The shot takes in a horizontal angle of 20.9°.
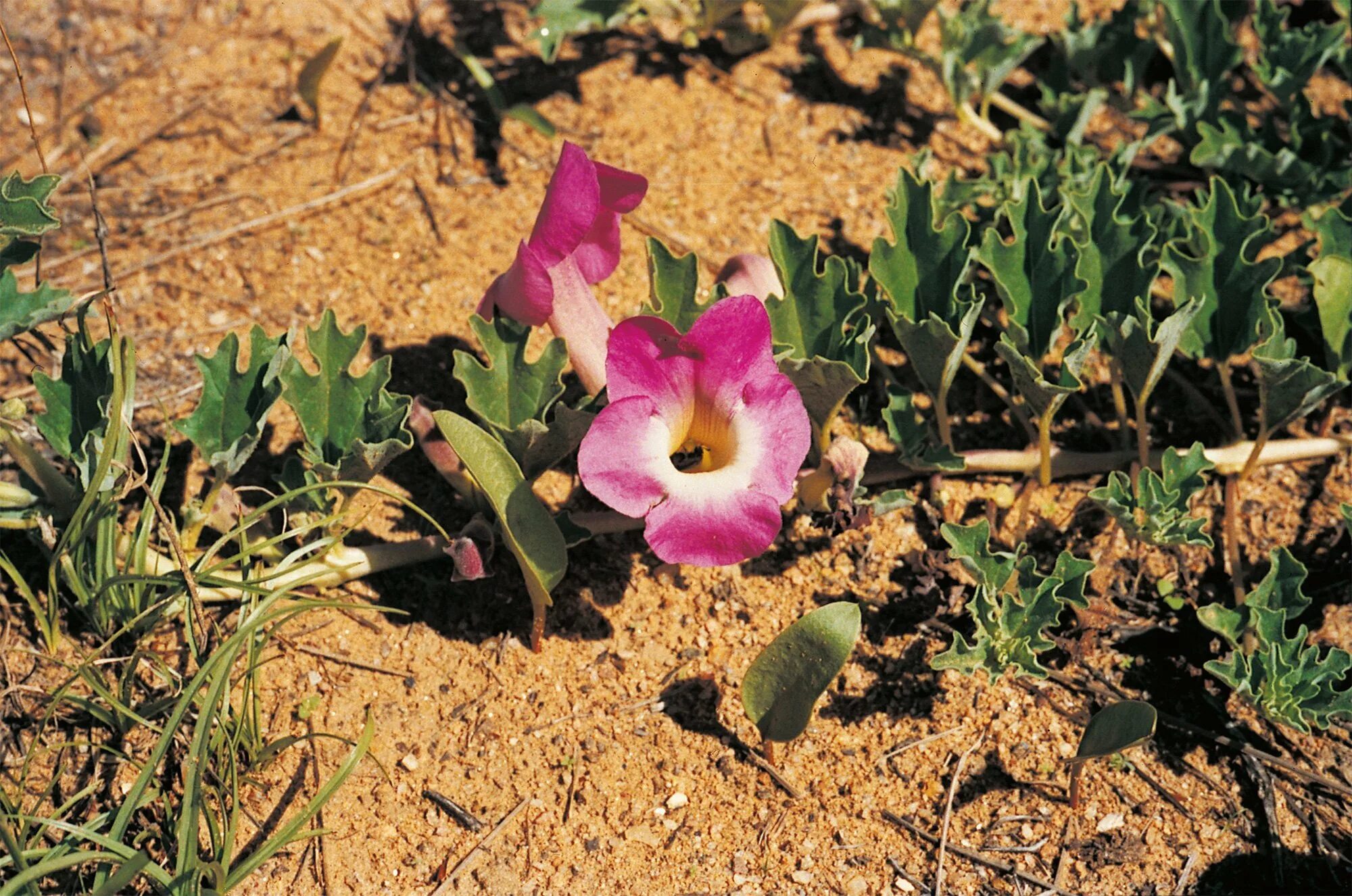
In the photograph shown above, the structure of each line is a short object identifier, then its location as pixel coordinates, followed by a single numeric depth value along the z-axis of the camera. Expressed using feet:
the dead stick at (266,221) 2.58
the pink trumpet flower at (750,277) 2.43
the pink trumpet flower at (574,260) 2.32
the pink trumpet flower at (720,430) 2.25
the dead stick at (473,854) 2.27
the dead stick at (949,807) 2.27
